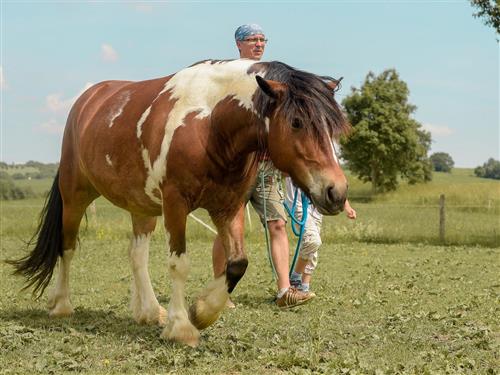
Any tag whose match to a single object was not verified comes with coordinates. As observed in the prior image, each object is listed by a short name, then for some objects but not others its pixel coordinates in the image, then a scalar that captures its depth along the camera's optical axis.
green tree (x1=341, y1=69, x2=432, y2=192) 59.03
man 7.02
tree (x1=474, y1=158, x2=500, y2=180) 88.12
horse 4.48
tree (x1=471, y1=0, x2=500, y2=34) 18.39
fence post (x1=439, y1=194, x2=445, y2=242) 17.81
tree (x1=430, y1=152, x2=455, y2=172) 106.81
